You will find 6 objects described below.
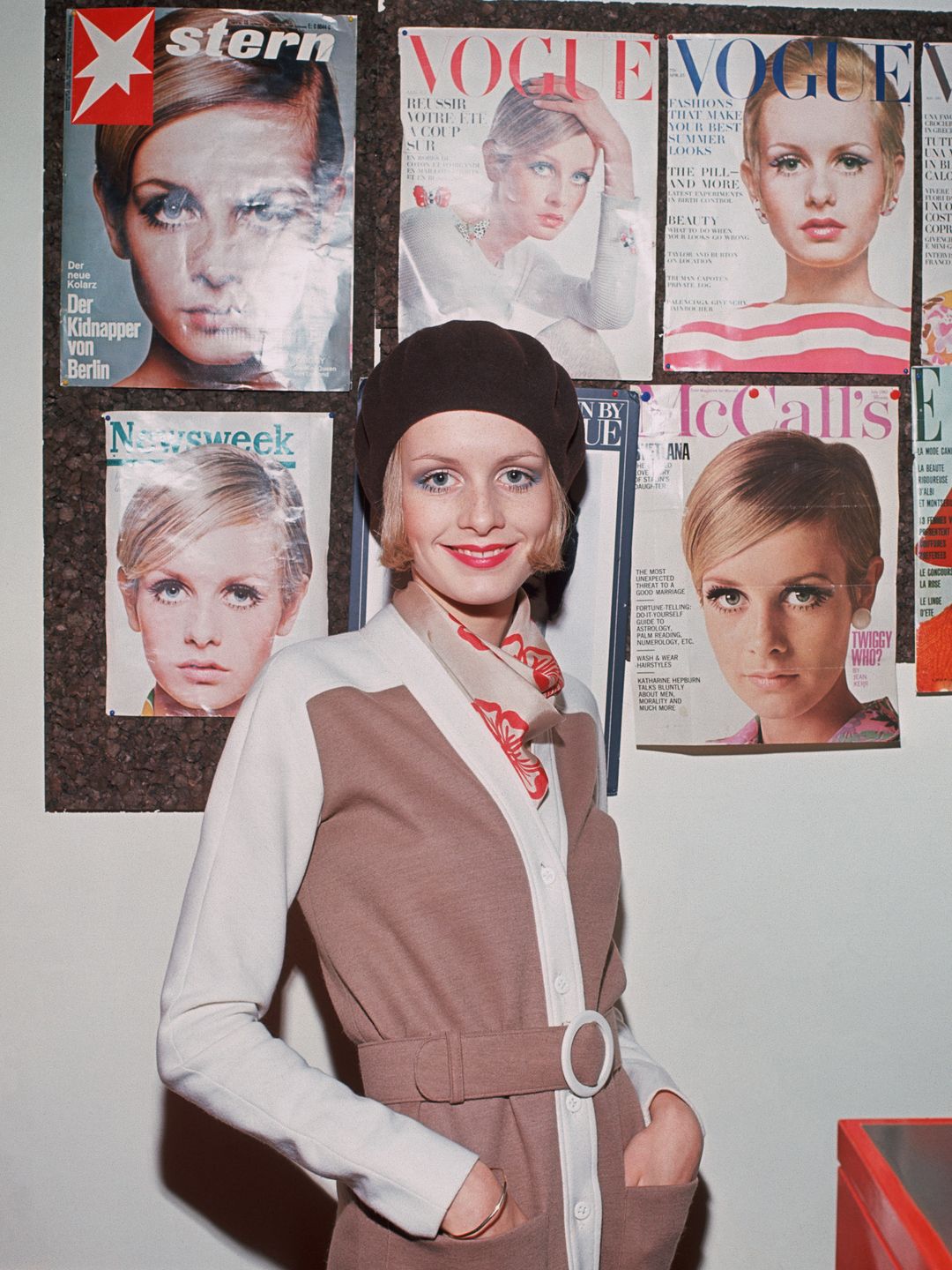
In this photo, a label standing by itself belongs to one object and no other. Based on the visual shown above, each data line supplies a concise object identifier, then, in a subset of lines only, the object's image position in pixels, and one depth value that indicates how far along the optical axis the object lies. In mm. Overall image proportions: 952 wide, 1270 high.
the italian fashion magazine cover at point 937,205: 1516
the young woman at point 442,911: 999
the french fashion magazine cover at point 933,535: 1551
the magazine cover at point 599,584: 1512
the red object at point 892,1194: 917
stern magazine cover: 1467
